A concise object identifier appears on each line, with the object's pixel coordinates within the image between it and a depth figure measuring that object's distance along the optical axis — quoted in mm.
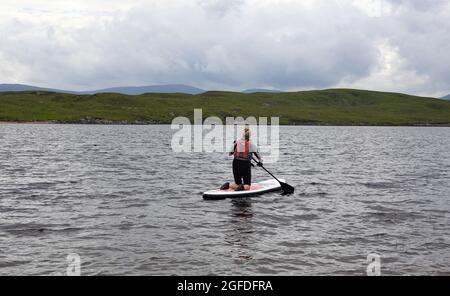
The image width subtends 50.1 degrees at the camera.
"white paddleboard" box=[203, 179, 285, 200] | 25703
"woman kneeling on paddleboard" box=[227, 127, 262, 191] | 25945
